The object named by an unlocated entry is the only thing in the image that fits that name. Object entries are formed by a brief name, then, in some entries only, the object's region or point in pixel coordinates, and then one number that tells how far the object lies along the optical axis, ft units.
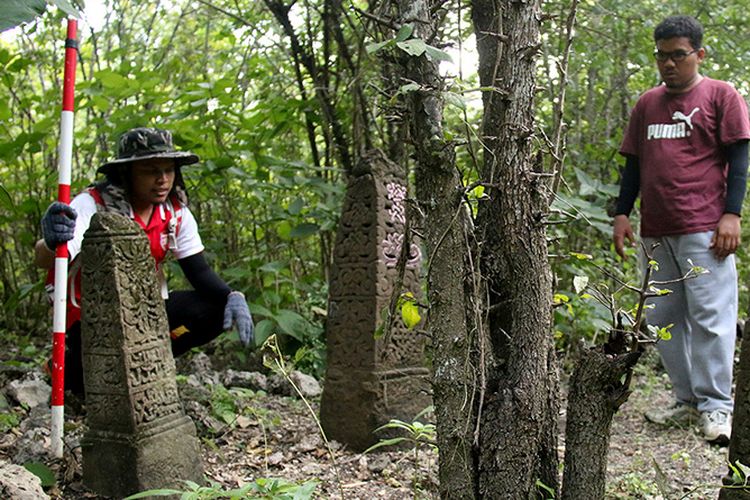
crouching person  11.90
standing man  13.58
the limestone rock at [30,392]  13.55
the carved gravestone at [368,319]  12.50
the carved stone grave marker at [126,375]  10.05
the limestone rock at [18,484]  7.63
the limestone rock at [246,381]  15.38
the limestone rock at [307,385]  15.39
